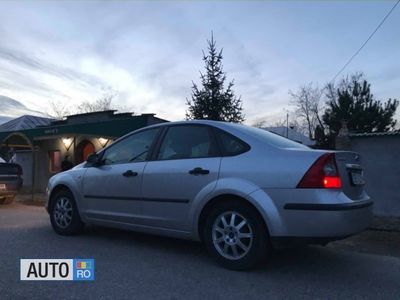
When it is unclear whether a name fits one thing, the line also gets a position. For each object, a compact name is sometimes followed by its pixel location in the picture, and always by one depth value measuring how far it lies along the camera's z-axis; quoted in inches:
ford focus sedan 158.1
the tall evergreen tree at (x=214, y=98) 705.0
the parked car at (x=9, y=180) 422.9
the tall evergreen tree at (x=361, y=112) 1173.7
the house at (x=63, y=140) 591.5
